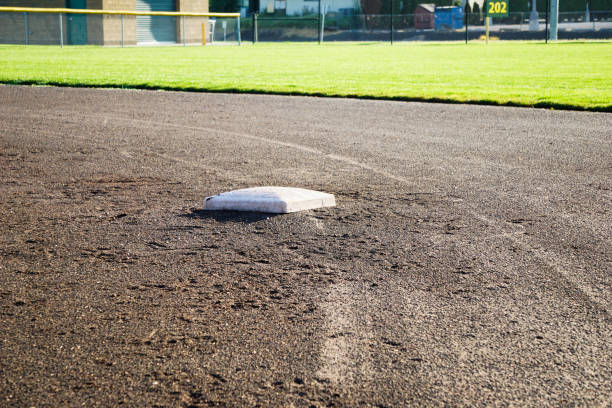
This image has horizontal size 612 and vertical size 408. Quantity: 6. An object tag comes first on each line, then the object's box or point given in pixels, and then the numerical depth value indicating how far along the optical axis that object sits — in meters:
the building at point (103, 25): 35.31
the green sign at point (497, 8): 46.30
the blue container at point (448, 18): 62.16
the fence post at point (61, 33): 35.41
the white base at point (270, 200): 5.05
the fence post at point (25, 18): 34.62
